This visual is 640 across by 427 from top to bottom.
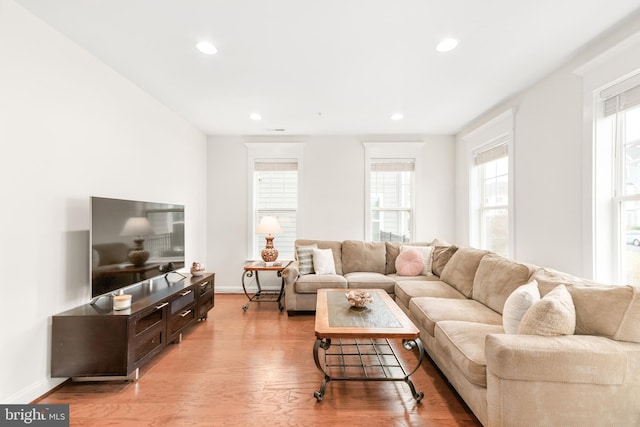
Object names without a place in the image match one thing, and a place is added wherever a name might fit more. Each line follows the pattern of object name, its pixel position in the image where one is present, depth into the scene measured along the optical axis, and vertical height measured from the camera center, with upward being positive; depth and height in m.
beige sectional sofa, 1.51 -0.81
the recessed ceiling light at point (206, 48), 2.24 +1.33
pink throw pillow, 4.00 -0.66
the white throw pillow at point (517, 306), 1.83 -0.58
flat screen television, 2.26 -0.26
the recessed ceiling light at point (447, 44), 2.18 +1.33
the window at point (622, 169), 2.10 +0.37
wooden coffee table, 1.99 -0.81
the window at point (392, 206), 4.86 +0.17
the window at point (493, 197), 3.60 +0.26
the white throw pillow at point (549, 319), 1.64 -0.59
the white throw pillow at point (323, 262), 4.02 -0.65
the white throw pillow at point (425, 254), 4.02 -0.54
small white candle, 2.25 -0.68
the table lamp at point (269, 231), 4.21 -0.23
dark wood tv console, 2.07 -0.94
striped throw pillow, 4.03 -0.63
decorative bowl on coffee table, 2.46 -0.72
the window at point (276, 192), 4.81 +0.40
